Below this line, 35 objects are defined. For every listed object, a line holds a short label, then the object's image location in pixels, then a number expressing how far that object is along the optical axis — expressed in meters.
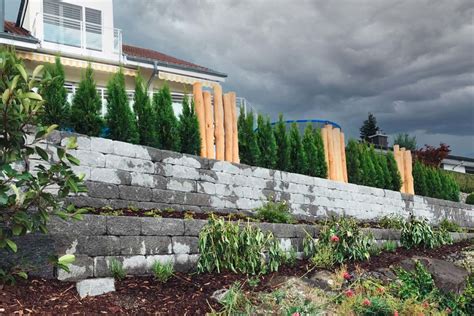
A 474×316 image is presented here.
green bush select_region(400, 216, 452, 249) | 9.48
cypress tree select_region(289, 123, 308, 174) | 10.40
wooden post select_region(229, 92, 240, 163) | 8.70
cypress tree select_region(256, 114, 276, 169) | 9.58
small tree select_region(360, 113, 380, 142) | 45.62
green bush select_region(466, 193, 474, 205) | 20.71
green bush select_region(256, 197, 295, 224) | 7.45
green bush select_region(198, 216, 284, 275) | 5.48
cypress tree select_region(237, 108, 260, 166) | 9.29
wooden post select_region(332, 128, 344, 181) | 11.55
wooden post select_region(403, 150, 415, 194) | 14.82
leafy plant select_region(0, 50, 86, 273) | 3.67
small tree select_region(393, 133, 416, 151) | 31.50
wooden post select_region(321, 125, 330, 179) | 11.30
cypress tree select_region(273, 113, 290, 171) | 10.01
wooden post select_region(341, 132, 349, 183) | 11.89
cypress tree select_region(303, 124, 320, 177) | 10.71
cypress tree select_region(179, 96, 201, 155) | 7.98
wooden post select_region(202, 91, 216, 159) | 8.25
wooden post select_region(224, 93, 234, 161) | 8.64
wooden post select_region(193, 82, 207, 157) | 8.23
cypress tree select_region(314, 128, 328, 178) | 10.93
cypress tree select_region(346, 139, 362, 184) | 12.48
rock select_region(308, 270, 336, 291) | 5.47
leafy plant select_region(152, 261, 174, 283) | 4.92
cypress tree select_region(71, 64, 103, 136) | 6.76
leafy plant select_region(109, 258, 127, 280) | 4.73
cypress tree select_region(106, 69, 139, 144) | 7.15
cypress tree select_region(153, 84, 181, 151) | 7.72
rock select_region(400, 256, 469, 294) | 6.29
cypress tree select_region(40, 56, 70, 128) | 6.60
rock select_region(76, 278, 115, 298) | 4.27
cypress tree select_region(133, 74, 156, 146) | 7.46
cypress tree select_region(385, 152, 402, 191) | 14.15
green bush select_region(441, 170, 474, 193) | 24.47
